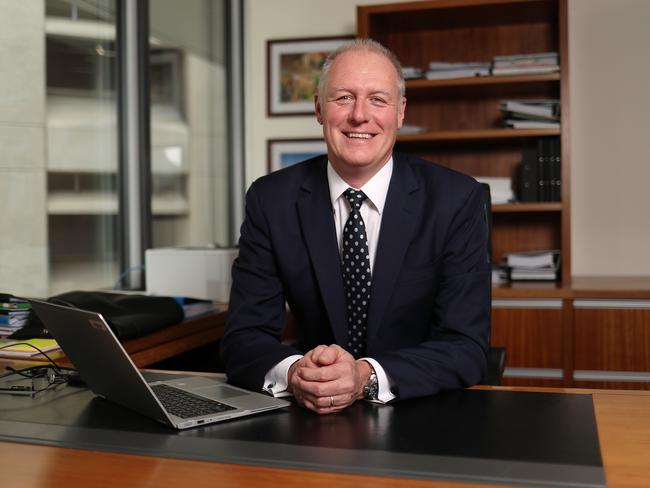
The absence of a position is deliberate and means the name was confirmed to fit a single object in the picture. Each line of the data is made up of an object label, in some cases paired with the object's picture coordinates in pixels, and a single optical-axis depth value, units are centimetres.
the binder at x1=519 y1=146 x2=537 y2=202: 359
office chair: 207
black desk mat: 105
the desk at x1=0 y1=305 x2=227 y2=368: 198
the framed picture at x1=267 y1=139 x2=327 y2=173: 421
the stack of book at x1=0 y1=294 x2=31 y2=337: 215
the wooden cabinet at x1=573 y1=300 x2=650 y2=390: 322
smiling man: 184
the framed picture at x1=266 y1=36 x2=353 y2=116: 421
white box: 304
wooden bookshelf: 360
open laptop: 125
